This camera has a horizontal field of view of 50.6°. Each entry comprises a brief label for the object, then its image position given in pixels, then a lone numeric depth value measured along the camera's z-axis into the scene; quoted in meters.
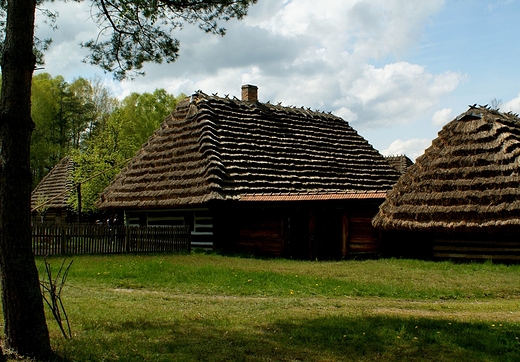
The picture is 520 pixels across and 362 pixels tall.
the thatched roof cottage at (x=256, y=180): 20.88
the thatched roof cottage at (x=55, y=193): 37.12
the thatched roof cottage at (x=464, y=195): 17.52
